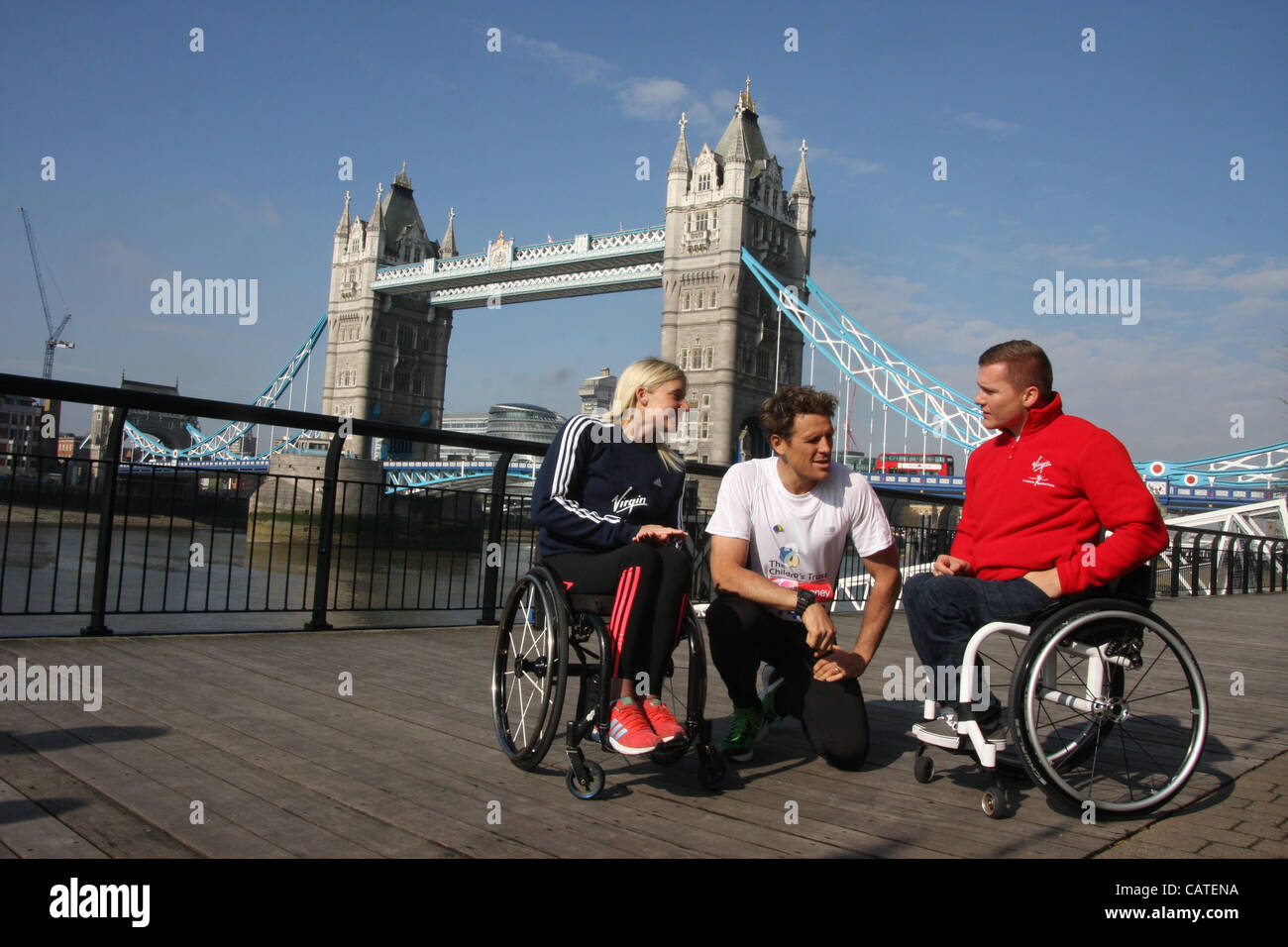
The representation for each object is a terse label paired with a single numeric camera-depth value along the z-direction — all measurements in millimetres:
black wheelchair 2086
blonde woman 2107
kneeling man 2426
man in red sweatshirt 2068
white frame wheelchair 1979
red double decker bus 38194
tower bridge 44750
